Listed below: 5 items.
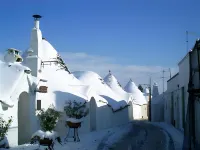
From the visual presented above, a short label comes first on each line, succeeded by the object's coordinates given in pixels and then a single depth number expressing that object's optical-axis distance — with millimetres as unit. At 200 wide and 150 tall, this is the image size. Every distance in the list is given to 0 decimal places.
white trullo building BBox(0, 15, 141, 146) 15641
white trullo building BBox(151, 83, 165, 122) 44688
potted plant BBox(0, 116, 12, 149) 13080
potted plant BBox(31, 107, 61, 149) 12859
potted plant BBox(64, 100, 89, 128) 19500
